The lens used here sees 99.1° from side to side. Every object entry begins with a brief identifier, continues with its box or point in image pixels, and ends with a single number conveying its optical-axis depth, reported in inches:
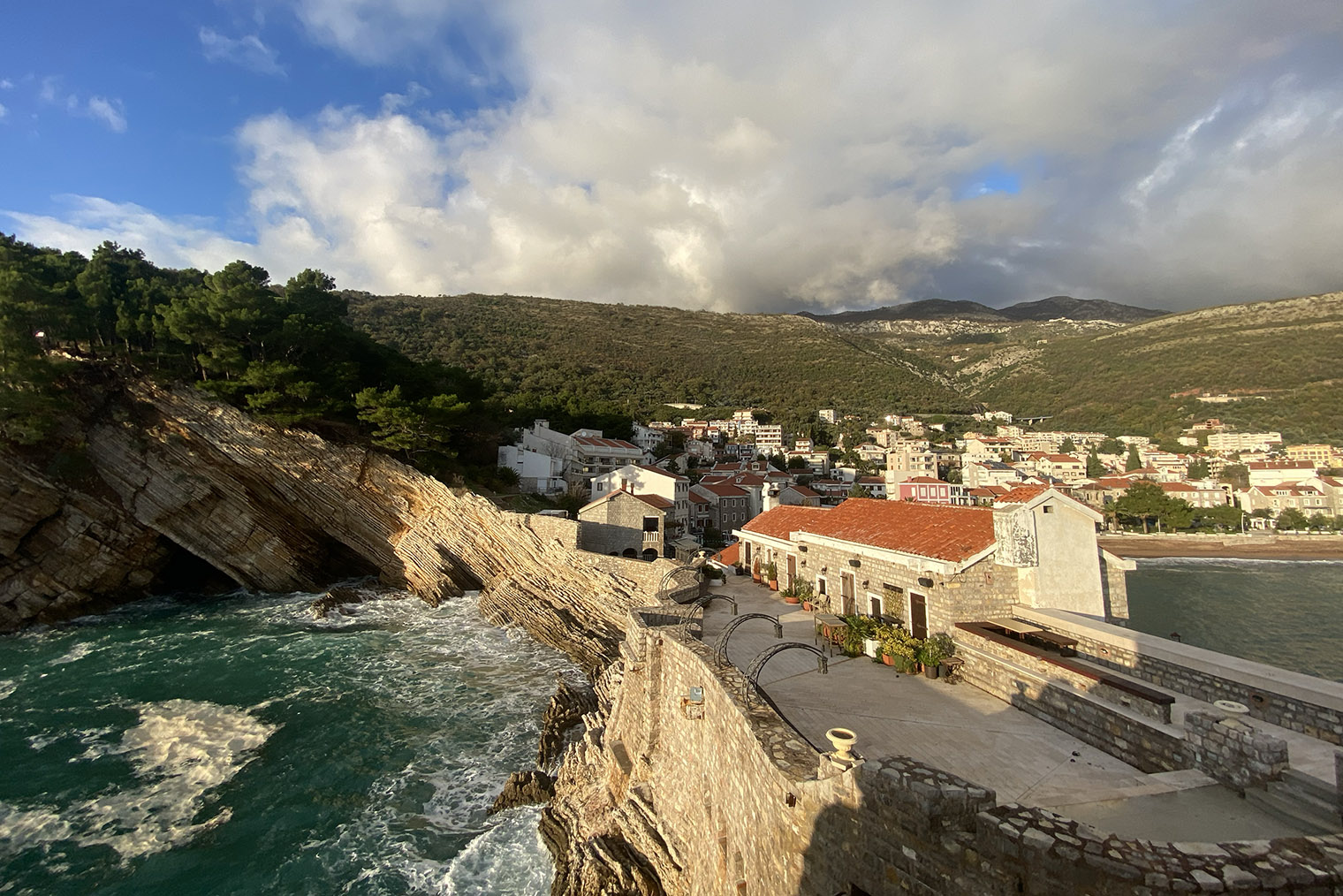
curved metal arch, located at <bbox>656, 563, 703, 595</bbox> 669.3
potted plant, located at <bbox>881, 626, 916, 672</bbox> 362.9
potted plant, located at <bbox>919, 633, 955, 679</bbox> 354.0
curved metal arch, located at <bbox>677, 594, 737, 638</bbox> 388.1
